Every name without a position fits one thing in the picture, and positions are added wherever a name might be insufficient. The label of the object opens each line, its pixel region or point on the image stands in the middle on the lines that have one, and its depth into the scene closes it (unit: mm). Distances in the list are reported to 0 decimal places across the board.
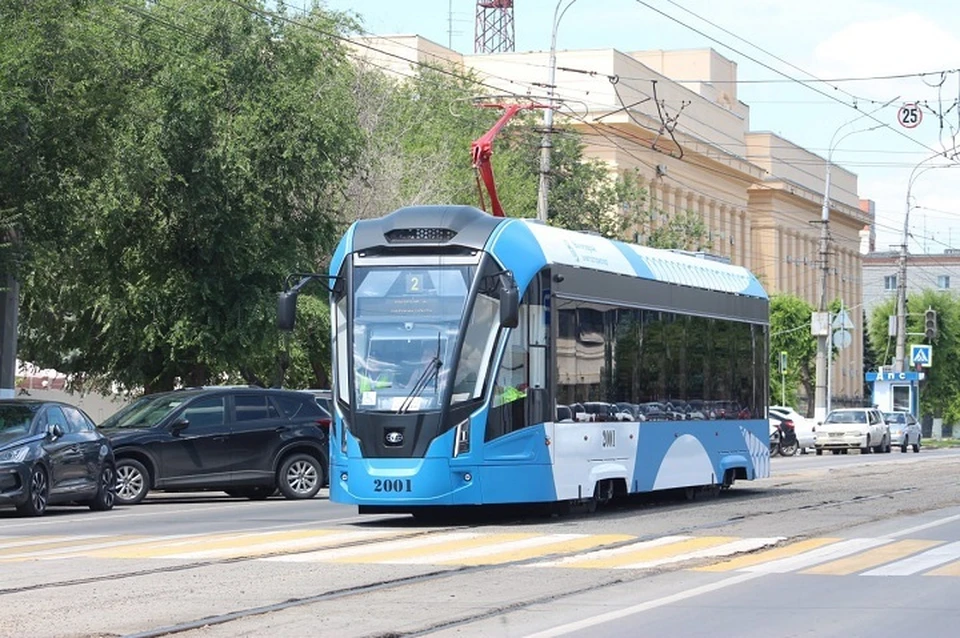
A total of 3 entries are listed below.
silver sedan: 63656
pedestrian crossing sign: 80562
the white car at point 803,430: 59719
